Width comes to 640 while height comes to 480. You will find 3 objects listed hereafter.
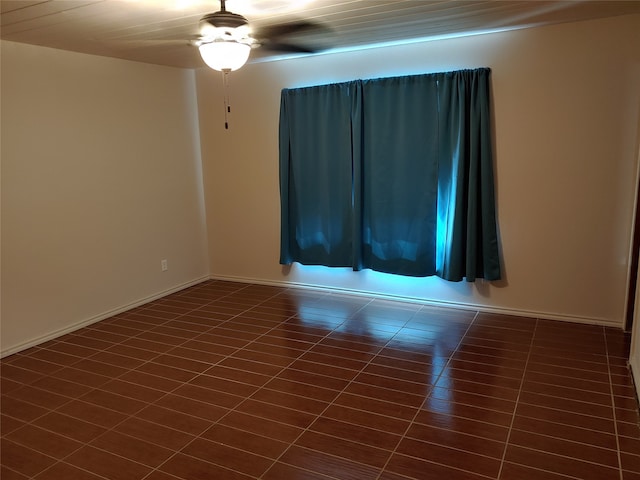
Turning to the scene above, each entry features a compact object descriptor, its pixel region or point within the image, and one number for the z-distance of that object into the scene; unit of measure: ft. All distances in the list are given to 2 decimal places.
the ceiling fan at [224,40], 8.32
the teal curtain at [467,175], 12.94
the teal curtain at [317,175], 14.99
